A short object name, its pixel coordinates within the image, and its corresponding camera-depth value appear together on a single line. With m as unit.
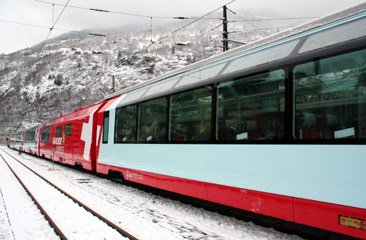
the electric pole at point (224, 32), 15.54
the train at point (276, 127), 4.17
